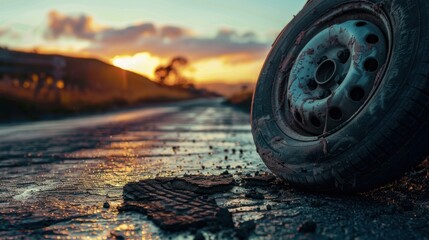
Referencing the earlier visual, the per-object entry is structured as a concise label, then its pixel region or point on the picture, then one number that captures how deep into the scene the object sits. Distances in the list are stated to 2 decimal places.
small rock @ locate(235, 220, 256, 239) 1.79
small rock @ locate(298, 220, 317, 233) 1.85
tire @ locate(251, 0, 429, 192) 2.14
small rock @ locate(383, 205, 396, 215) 2.11
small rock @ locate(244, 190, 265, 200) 2.48
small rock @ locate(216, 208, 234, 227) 1.94
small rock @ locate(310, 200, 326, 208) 2.26
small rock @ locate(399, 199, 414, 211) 2.17
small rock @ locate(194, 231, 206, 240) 1.74
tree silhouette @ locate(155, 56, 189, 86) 86.50
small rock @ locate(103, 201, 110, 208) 2.35
